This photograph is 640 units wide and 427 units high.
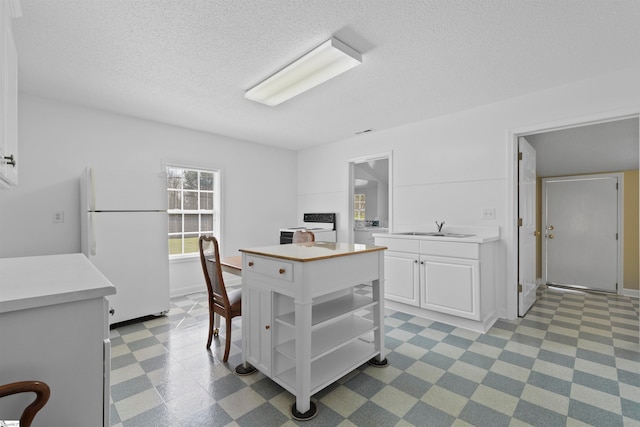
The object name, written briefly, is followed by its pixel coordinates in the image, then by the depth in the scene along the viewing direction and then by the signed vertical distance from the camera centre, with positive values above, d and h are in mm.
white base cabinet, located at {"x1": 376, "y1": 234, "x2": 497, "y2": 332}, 2932 -708
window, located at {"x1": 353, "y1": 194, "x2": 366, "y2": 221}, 7535 +260
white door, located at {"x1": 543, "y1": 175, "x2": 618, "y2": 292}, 4301 -279
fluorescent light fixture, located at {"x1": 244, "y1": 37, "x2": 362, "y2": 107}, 2141 +1177
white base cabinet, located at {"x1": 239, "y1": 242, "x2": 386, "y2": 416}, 1735 -676
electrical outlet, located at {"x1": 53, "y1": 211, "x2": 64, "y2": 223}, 3189 -6
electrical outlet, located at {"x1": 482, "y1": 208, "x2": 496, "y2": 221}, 3326 -5
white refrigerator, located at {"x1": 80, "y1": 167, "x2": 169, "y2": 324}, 2934 -206
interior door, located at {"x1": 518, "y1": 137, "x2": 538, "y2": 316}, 3279 -165
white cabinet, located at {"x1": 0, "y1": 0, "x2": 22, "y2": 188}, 1238 +561
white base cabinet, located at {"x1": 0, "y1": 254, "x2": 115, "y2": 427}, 851 -409
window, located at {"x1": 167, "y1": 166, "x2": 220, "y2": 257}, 4258 +130
